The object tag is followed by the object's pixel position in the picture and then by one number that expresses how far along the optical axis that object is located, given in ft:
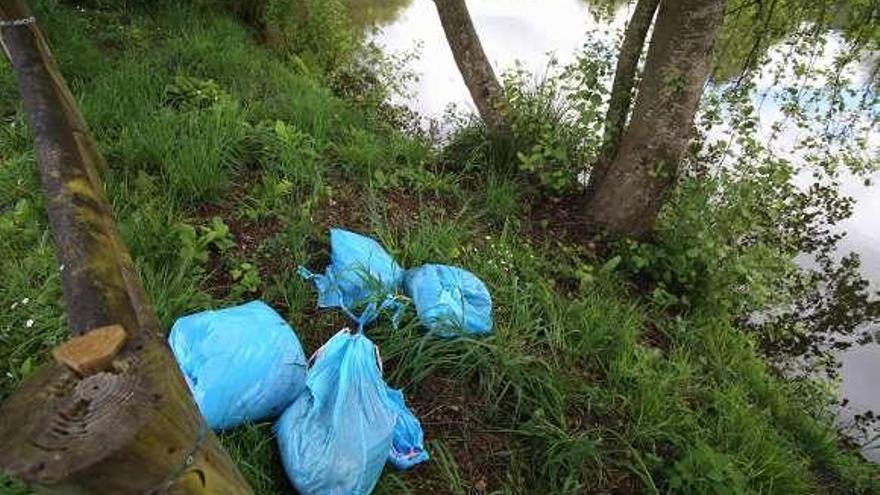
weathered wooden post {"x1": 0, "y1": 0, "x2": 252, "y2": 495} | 2.41
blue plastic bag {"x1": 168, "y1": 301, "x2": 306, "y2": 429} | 5.92
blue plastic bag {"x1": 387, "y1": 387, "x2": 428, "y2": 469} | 6.43
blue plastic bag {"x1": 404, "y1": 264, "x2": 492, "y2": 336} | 7.77
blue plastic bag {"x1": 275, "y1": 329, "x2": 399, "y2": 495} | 5.71
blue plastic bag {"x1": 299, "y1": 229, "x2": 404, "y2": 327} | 7.83
